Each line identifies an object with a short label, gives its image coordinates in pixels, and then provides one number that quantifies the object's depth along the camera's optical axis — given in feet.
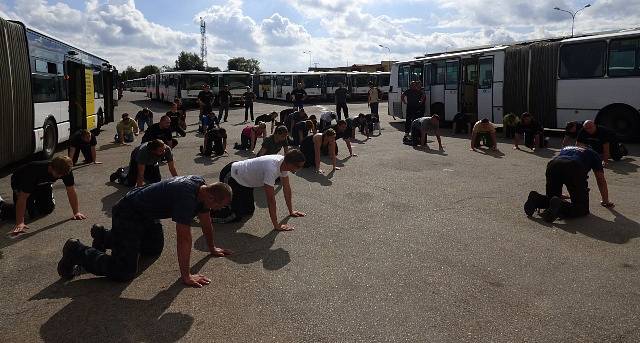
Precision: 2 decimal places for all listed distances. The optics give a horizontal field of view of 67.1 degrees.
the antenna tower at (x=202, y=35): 369.09
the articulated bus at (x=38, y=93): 30.83
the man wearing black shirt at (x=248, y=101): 75.48
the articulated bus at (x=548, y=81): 42.22
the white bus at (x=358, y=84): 127.75
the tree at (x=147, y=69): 442.13
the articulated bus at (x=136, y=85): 246.37
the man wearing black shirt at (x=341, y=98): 62.80
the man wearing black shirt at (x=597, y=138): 27.58
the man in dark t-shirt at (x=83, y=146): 33.91
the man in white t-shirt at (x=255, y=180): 18.79
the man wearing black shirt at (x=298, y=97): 64.28
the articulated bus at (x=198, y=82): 105.81
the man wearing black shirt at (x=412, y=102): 51.72
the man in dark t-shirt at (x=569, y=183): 20.92
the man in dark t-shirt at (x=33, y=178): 19.77
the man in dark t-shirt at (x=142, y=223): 13.75
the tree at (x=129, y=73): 482.69
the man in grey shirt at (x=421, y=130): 44.24
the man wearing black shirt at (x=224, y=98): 69.61
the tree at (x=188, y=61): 361.14
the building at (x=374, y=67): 191.83
